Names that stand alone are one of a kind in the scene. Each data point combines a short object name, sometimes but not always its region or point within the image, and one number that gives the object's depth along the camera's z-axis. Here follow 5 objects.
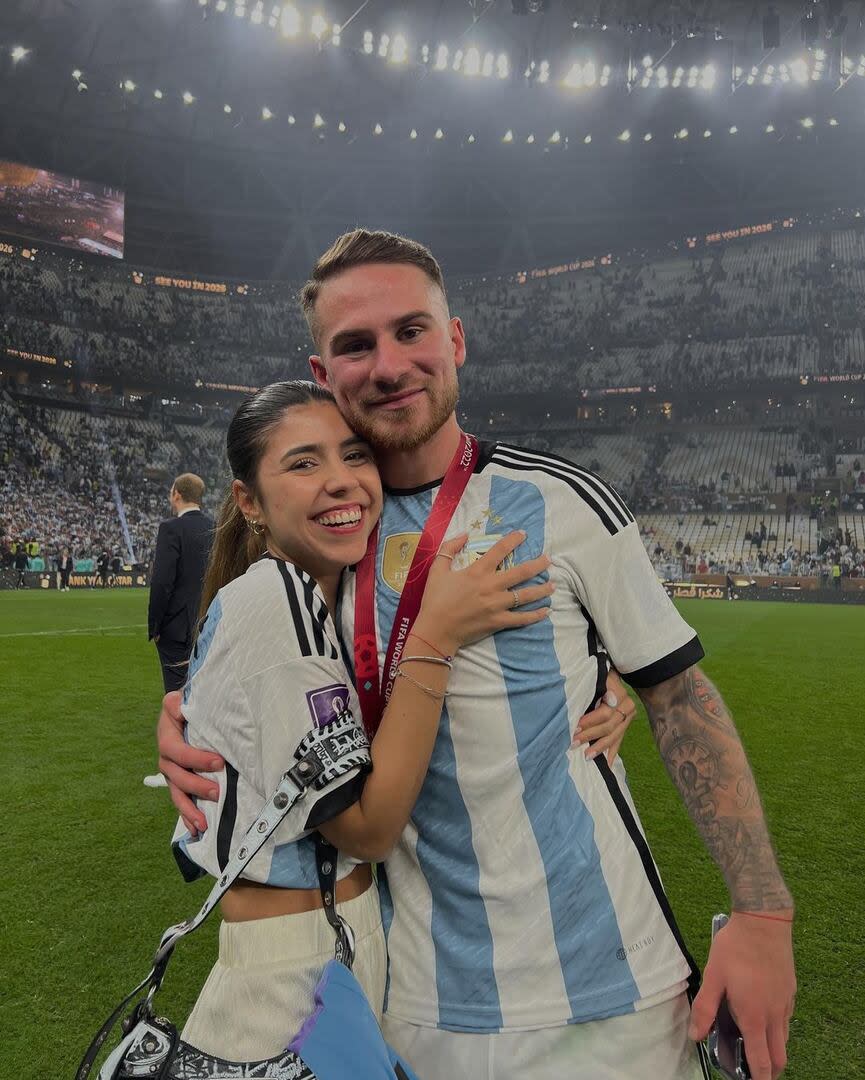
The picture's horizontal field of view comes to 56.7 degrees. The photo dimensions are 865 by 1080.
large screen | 43.03
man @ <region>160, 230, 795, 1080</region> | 1.51
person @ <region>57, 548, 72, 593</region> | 26.97
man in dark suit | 6.32
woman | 1.40
